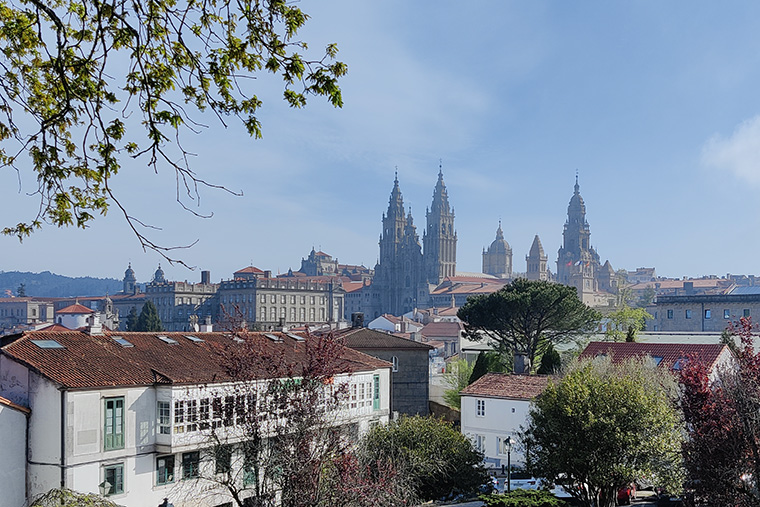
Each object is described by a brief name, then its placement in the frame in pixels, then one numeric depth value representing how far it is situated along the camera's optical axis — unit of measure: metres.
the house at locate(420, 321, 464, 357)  91.16
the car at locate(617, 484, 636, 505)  25.75
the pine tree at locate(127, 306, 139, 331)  103.44
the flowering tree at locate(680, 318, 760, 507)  16.70
